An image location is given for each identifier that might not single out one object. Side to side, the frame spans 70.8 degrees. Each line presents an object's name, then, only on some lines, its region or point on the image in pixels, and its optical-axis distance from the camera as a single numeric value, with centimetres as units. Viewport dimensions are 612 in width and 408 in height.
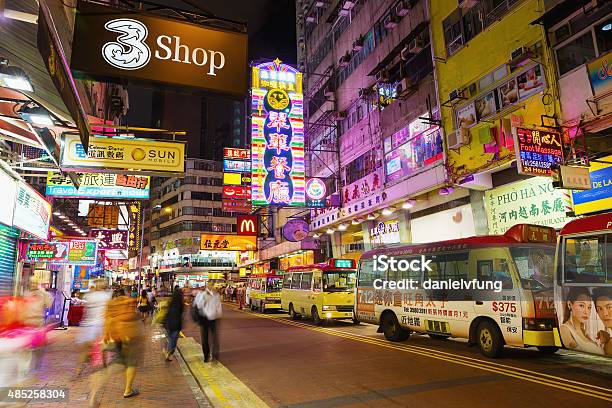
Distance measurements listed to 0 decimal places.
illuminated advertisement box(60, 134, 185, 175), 952
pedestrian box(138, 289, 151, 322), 2364
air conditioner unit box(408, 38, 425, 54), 2136
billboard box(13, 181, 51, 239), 1220
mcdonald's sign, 4334
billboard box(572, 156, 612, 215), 1280
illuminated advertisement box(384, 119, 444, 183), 2016
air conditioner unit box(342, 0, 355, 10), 3013
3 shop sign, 597
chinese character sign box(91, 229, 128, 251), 3009
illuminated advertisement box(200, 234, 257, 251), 4669
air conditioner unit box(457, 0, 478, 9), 1830
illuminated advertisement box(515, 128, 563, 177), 1277
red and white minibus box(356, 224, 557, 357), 992
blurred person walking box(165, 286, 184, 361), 1059
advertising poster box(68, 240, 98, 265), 2047
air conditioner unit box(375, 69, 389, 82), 2414
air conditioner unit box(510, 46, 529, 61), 1514
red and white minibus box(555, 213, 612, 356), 793
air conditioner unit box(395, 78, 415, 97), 2209
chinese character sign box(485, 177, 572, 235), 1468
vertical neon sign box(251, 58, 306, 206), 2417
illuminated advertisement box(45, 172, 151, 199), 1510
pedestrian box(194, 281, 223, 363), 1045
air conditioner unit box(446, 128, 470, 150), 1784
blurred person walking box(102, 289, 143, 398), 702
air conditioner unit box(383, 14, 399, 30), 2372
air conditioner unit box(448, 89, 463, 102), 1856
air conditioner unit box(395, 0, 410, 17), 2266
